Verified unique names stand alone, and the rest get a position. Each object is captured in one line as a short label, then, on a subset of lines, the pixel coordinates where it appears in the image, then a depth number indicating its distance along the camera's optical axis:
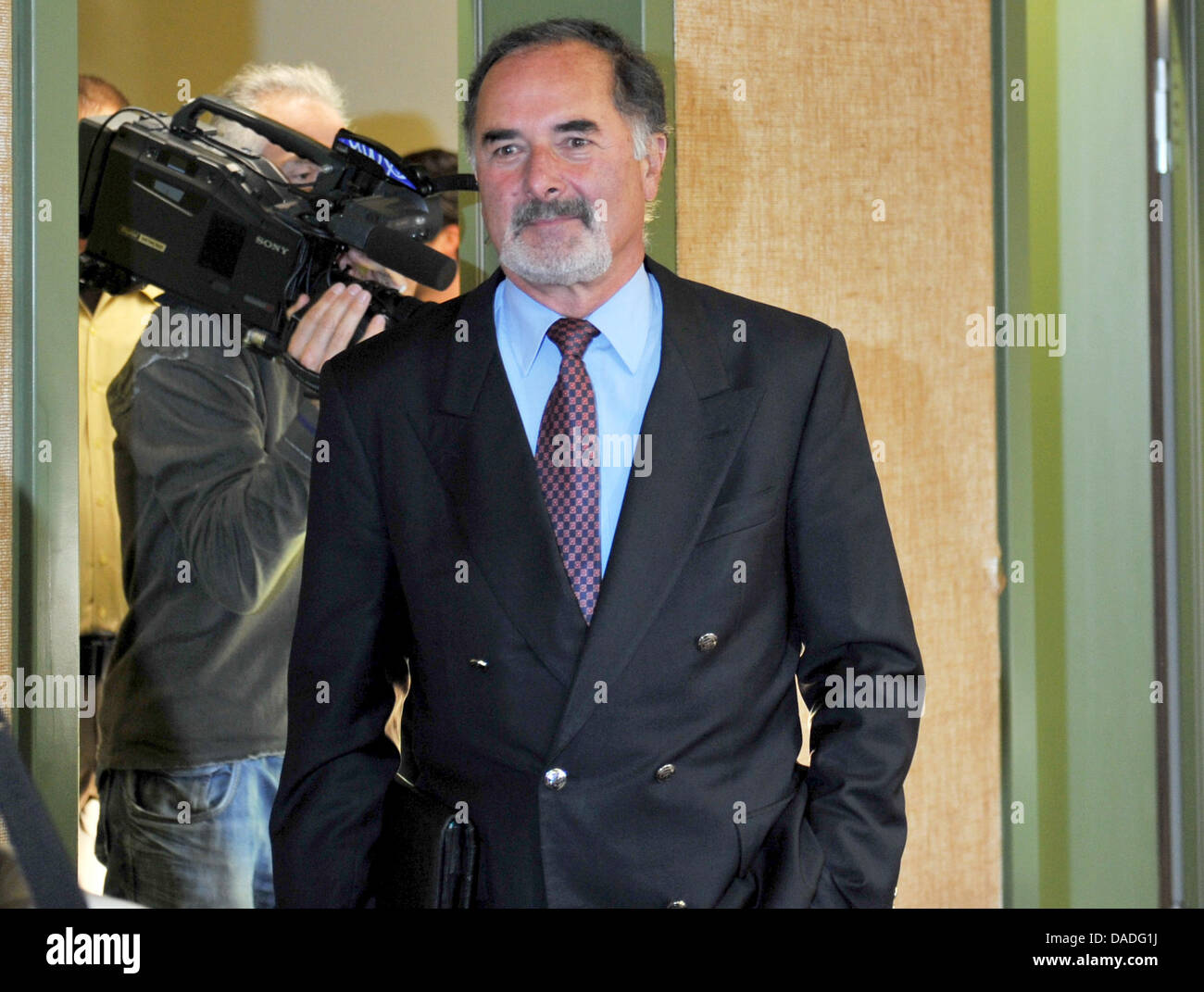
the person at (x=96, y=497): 1.93
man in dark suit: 1.53
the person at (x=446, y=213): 2.12
